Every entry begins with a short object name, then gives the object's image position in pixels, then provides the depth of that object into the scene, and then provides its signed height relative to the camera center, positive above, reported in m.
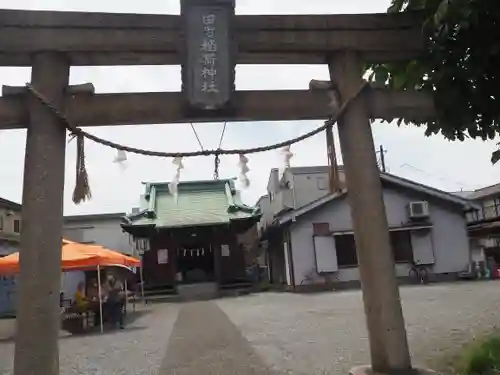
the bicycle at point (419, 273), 25.23 -0.09
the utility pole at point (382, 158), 39.76 +8.92
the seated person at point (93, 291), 15.58 +0.13
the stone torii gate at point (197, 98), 4.84 +1.95
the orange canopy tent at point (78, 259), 13.55 +1.00
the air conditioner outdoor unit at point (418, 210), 25.94 +3.05
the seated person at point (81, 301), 14.92 -0.14
